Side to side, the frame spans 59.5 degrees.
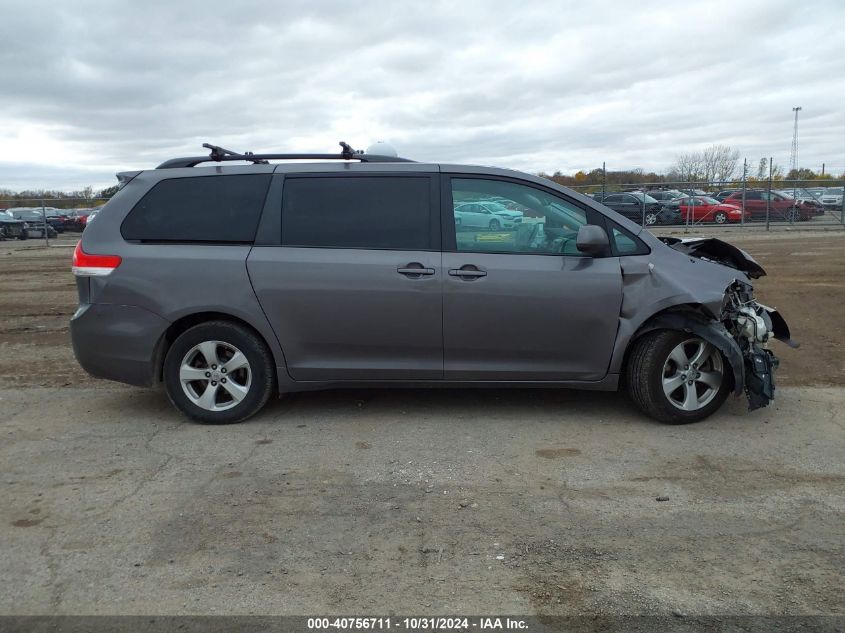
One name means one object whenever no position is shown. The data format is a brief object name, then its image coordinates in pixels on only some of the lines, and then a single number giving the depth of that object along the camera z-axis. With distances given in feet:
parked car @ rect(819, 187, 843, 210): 92.17
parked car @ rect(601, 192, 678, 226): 87.51
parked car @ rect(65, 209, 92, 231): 107.74
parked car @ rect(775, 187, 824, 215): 91.56
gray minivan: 16.57
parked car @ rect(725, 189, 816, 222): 89.81
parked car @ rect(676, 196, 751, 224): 89.51
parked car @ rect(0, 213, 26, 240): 94.79
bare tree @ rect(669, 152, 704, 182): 158.05
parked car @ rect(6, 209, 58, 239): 95.04
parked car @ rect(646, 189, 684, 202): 90.33
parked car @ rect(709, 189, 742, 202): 93.25
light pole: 90.31
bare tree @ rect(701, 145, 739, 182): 167.25
